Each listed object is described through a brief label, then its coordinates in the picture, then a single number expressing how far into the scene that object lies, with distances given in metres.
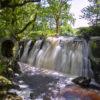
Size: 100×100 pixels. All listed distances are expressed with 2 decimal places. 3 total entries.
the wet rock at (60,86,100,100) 4.18
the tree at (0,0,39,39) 4.01
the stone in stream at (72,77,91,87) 5.05
